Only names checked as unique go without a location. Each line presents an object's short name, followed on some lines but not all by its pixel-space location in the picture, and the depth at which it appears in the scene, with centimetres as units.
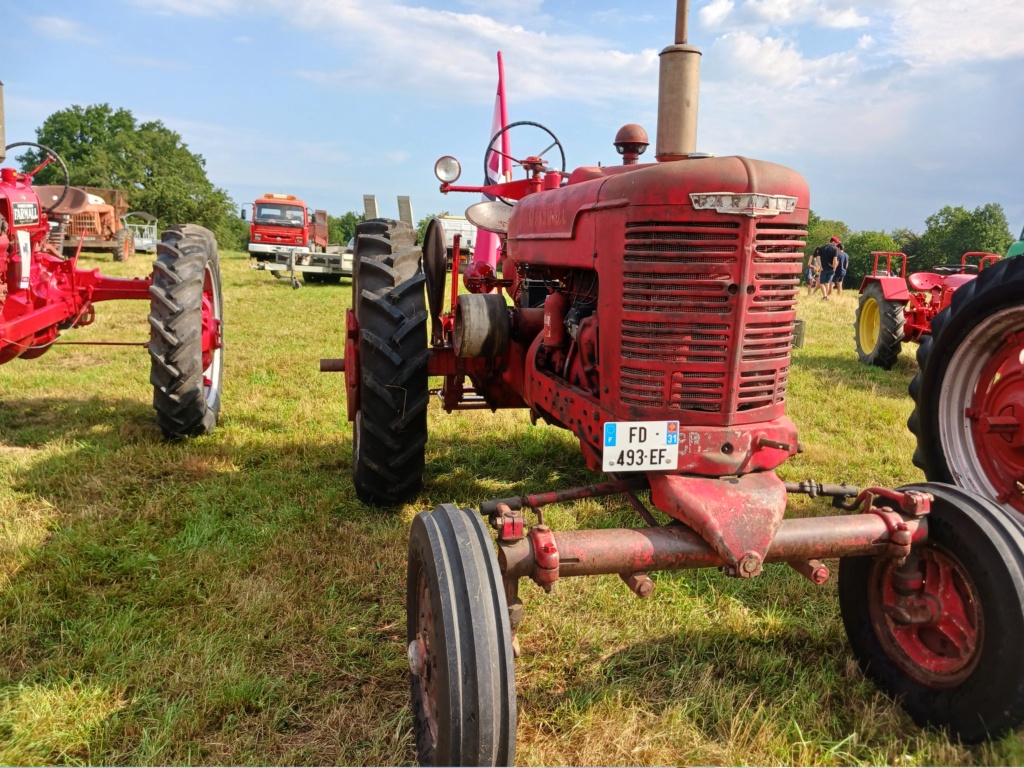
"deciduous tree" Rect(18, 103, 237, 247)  5219
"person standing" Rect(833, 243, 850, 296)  1858
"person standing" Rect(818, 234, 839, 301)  1809
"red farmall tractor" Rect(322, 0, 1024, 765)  191
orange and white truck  2364
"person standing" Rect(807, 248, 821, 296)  2018
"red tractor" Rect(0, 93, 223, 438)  450
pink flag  845
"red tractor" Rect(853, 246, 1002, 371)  764
